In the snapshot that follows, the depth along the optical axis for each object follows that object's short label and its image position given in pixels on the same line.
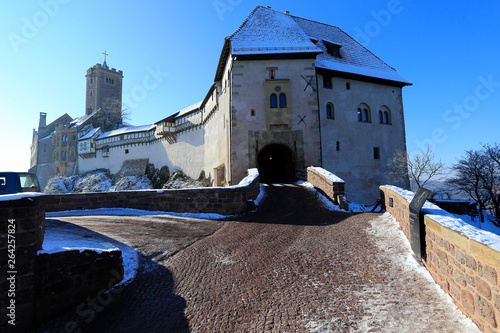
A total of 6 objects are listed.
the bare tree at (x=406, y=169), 19.70
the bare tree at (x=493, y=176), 25.99
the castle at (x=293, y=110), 18.28
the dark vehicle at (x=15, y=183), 7.69
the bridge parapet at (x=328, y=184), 10.97
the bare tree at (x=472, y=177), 27.14
